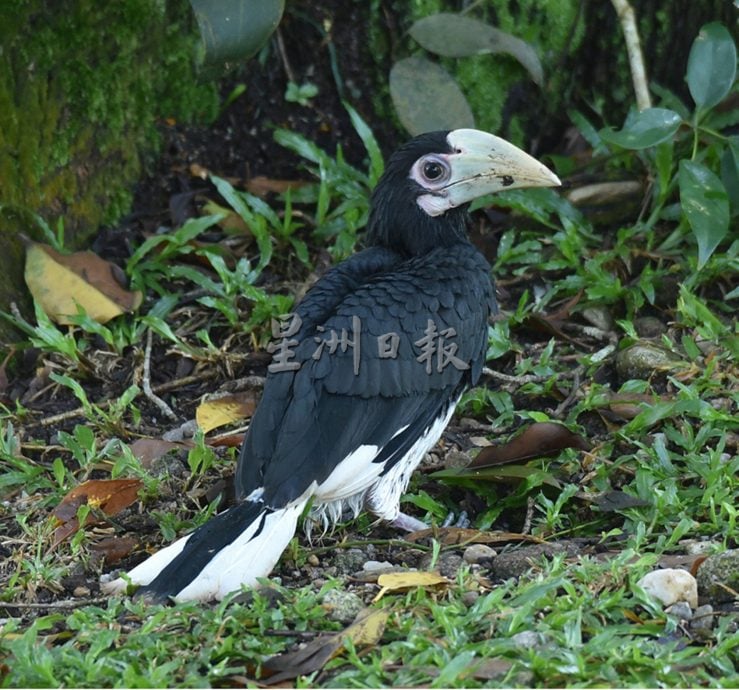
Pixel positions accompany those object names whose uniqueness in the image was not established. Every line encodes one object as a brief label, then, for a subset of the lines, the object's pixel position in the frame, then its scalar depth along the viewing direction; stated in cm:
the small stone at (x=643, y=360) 926
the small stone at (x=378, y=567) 736
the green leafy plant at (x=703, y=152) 967
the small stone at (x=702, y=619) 642
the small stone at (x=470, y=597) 677
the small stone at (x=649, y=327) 991
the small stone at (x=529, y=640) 612
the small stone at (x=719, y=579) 668
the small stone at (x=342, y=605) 664
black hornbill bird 713
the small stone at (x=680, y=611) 648
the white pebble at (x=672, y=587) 655
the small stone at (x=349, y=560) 754
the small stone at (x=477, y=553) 739
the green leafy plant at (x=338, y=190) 1087
